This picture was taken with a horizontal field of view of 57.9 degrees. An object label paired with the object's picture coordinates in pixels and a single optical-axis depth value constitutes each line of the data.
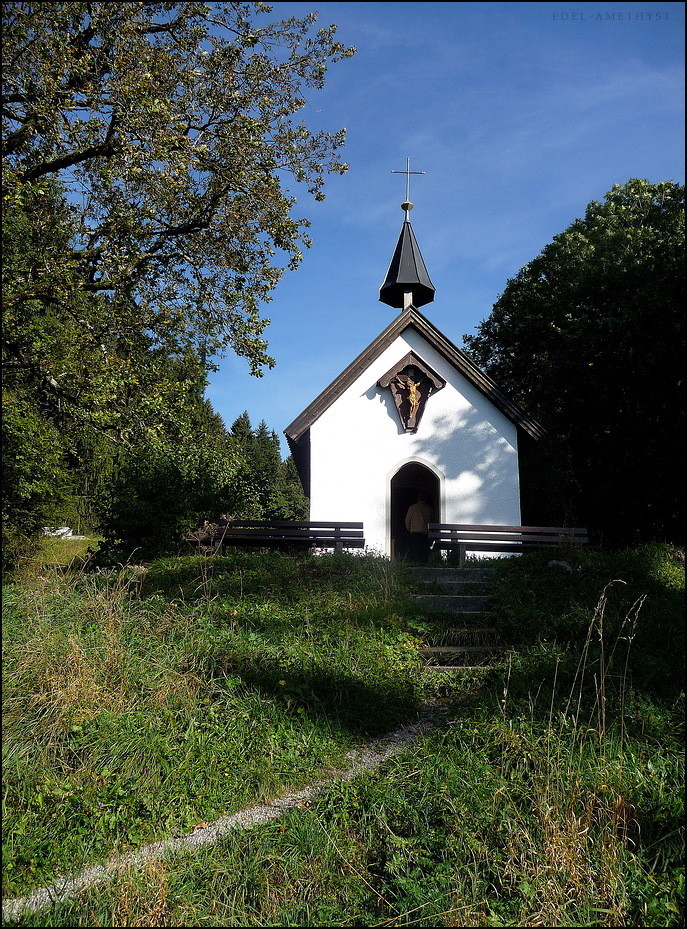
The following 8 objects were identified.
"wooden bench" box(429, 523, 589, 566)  12.27
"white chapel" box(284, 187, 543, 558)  15.03
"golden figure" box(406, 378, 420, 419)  15.32
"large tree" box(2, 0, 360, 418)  9.94
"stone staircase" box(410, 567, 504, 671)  7.67
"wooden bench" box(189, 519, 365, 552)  12.50
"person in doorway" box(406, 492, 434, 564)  16.36
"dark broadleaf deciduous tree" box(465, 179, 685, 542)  17.27
